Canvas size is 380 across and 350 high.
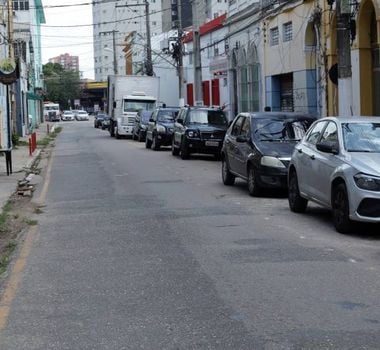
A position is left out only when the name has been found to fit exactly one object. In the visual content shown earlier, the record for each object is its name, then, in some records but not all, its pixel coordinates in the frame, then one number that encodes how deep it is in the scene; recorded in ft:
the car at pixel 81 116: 326.85
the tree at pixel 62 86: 428.15
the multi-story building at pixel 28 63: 146.82
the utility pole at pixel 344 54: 49.21
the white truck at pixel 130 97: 129.90
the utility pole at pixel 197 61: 104.99
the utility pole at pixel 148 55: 160.69
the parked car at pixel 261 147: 42.55
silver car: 28.78
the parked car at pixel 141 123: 116.57
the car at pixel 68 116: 327.26
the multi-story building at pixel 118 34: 285.23
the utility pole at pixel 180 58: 120.67
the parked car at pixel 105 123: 184.11
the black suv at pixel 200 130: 74.59
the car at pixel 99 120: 201.26
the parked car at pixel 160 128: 93.30
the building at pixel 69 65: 570.29
